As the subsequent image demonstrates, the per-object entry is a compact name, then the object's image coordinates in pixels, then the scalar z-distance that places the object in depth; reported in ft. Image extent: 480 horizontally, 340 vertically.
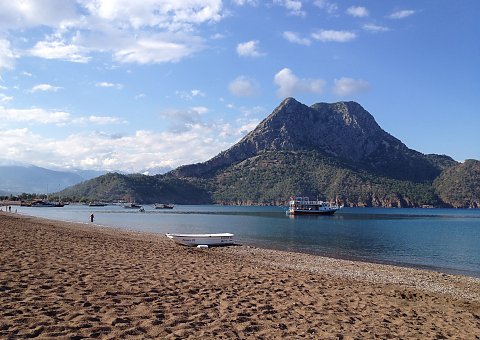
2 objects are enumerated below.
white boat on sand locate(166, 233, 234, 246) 107.24
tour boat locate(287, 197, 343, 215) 422.98
